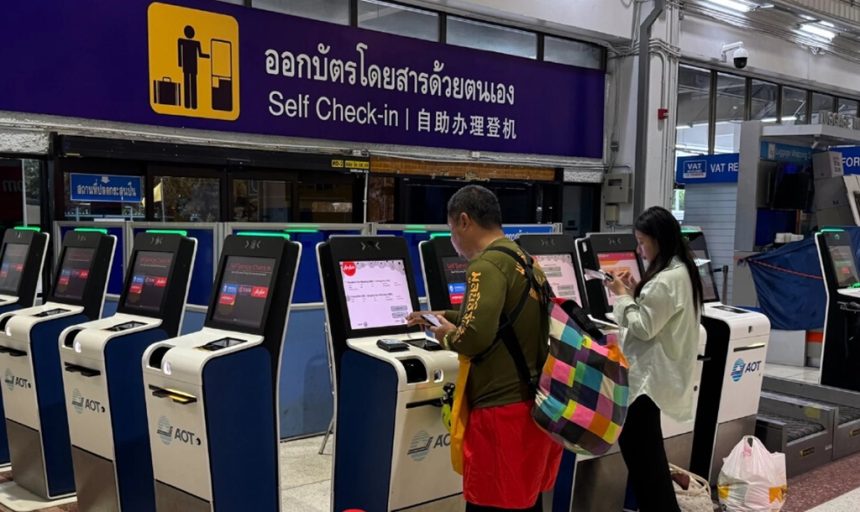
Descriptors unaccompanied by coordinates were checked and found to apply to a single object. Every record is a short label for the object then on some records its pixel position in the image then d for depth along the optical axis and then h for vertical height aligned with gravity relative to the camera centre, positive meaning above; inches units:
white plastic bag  142.9 -52.7
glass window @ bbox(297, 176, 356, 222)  276.2 -4.4
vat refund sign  341.1 +10.3
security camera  364.8 +65.0
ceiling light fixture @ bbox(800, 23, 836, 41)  414.7 +87.0
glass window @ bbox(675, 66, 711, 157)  398.3 +41.6
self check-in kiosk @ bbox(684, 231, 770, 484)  153.9 -38.2
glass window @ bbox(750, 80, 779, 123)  433.7 +50.9
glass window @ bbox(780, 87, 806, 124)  453.4 +51.4
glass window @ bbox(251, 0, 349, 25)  266.1 +61.8
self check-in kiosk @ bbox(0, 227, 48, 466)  164.9 -18.6
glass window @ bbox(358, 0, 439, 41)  286.7 +63.2
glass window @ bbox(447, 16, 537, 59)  314.8 +62.7
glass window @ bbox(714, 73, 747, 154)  414.0 +43.1
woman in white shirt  122.0 -24.9
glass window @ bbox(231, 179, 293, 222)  260.1 -4.7
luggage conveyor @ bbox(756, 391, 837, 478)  170.7 -55.0
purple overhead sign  215.2 +35.7
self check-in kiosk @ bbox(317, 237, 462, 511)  109.0 -28.1
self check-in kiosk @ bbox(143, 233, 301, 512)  108.7 -29.5
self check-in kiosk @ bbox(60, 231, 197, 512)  128.9 -33.2
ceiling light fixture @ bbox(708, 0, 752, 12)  361.4 +87.3
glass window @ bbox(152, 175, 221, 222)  243.0 -4.4
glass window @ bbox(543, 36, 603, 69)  345.7 +61.8
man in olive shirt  89.7 -21.7
